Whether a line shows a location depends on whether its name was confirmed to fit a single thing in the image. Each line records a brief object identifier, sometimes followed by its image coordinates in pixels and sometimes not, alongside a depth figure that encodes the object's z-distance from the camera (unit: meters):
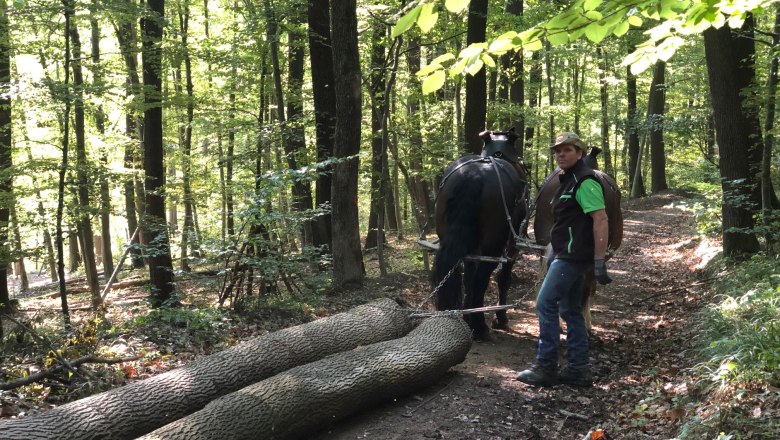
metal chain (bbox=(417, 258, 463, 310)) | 5.93
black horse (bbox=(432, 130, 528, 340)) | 6.05
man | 5.00
